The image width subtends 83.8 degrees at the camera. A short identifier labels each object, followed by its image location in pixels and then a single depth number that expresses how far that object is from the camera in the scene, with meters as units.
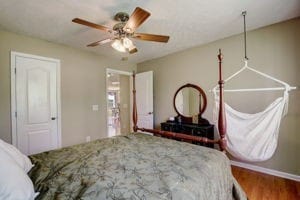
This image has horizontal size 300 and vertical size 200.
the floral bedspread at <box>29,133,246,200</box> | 0.97
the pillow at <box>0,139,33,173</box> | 1.18
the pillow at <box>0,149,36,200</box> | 0.83
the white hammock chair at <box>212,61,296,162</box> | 2.22
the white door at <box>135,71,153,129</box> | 4.25
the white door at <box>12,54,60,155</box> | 2.88
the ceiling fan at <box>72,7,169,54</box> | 1.84
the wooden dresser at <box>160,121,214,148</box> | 3.16
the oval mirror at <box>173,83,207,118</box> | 3.55
